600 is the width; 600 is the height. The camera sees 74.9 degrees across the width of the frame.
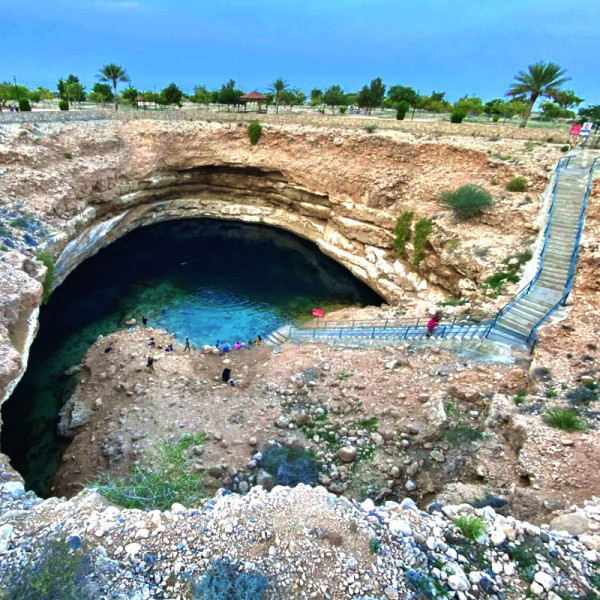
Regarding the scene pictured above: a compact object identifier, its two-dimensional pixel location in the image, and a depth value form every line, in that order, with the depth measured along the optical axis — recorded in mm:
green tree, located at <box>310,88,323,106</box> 64363
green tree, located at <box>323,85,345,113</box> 51000
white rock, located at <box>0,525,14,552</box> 7105
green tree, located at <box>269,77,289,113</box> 45562
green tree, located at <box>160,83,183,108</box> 46562
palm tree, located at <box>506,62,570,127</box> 29625
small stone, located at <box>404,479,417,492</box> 12141
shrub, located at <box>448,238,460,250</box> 24172
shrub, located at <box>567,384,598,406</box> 12039
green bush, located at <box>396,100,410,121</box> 38384
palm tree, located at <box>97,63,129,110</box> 42306
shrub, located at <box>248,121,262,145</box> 36906
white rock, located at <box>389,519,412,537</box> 7852
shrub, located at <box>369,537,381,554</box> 7523
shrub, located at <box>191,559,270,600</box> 6684
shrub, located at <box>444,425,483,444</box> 12570
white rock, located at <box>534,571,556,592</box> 6984
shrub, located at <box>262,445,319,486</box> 12648
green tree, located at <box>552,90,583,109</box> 57984
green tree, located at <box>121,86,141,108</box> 55678
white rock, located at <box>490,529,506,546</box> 7762
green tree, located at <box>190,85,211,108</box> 60197
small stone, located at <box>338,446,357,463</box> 13102
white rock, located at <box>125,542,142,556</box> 7294
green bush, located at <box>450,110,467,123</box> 34003
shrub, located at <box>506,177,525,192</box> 24825
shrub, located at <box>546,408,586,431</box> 10960
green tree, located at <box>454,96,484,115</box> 57312
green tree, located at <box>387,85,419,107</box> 52500
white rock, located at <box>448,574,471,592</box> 6934
